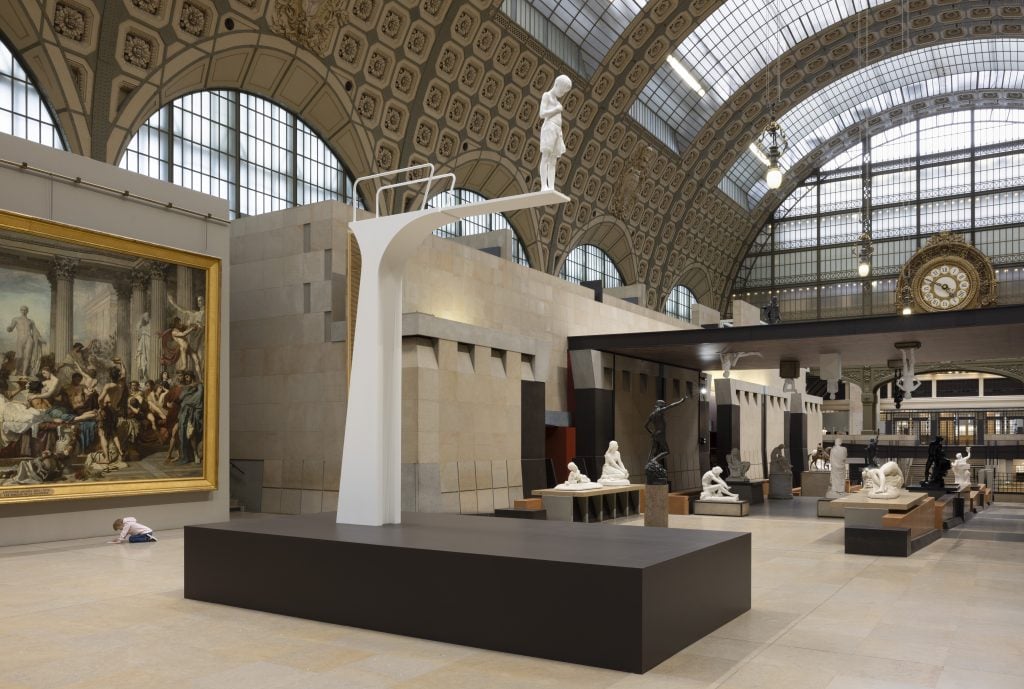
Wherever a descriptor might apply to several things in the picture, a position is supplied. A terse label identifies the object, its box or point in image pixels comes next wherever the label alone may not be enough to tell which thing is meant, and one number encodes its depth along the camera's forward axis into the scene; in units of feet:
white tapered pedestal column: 34.32
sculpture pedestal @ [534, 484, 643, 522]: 66.95
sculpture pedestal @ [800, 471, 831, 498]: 105.09
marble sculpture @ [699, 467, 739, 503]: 77.82
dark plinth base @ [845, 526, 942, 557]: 47.85
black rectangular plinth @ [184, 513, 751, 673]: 23.71
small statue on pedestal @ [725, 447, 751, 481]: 89.34
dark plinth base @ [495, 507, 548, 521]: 63.26
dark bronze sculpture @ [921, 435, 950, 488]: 77.46
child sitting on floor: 49.49
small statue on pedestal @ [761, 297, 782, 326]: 109.70
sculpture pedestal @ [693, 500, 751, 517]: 75.15
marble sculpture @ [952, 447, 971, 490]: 98.78
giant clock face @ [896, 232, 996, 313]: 152.56
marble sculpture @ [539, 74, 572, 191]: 32.07
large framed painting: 47.57
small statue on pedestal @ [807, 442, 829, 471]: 118.11
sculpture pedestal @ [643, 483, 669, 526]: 59.52
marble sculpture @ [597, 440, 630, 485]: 74.95
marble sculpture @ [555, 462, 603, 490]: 69.97
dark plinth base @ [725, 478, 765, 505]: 88.07
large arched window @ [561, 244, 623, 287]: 144.02
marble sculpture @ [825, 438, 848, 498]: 89.81
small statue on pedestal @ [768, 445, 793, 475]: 98.73
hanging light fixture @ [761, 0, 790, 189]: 62.23
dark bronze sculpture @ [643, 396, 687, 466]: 63.26
